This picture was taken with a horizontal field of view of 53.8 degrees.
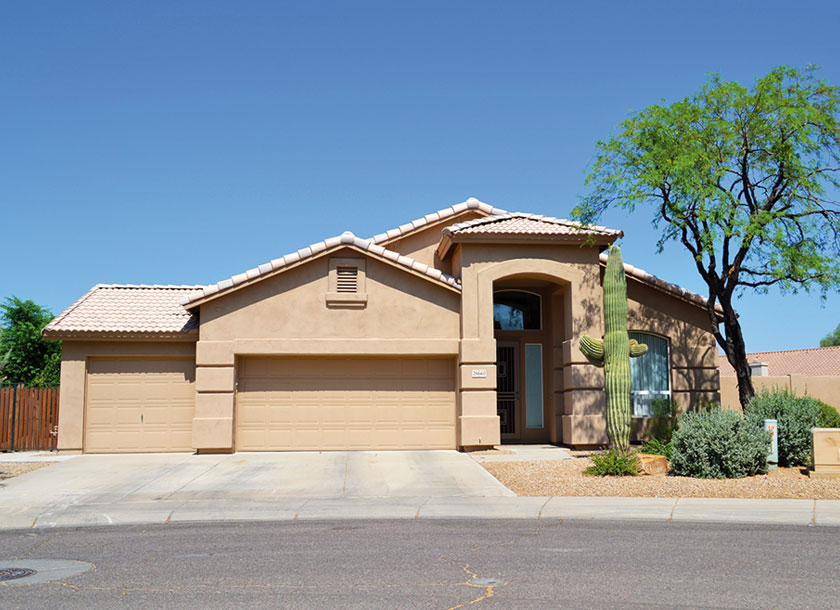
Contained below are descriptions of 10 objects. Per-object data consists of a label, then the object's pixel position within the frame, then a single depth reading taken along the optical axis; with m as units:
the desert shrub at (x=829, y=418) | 18.21
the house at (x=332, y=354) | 19.38
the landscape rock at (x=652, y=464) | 15.28
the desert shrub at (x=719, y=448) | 14.78
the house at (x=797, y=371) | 29.30
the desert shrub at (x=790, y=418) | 16.38
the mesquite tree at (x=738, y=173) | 18.22
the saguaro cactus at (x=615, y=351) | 16.53
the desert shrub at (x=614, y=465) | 15.13
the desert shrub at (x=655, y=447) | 17.24
